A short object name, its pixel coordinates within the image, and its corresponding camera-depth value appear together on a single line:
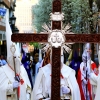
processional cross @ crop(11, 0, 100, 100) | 7.10
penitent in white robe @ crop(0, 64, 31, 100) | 8.10
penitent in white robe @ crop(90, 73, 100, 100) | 7.26
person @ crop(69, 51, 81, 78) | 14.67
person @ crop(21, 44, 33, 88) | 15.14
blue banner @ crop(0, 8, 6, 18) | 20.64
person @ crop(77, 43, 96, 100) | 11.05
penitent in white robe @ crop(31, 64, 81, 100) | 7.73
